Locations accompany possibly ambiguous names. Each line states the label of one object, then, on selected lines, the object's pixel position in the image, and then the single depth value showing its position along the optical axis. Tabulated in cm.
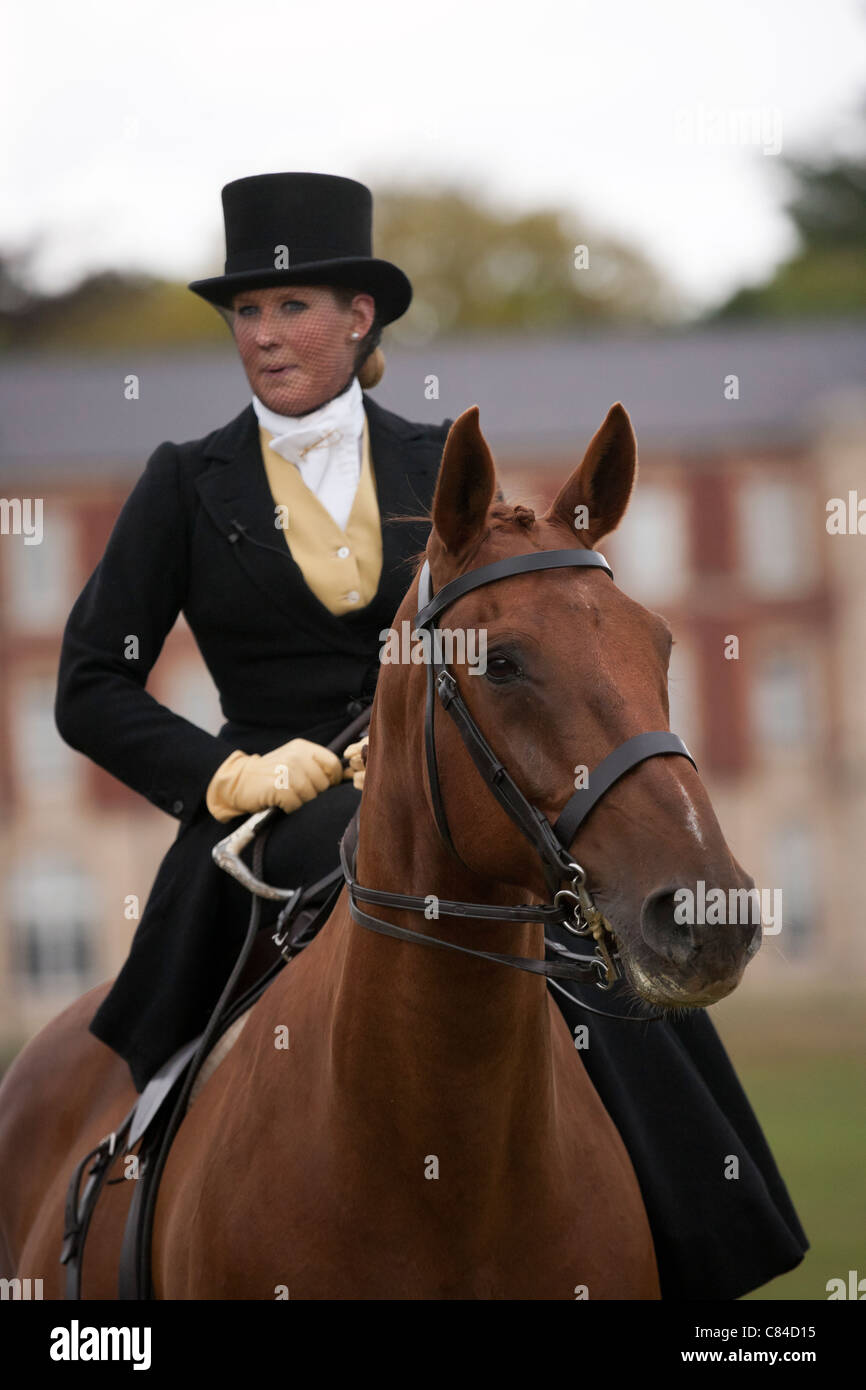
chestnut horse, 306
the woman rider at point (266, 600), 448
